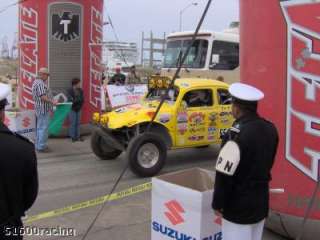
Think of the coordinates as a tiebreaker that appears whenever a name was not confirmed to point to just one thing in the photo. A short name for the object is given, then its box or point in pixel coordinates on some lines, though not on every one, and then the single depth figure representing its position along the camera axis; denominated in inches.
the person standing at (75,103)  490.3
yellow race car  361.4
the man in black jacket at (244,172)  140.7
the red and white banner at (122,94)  591.5
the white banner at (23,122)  445.1
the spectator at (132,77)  775.7
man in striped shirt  439.8
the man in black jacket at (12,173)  120.3
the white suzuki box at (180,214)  163.6
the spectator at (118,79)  714.9
